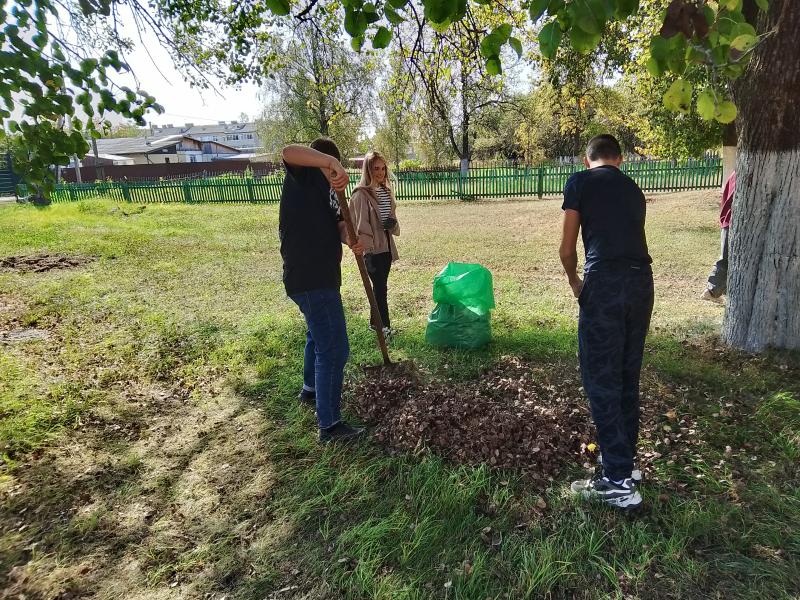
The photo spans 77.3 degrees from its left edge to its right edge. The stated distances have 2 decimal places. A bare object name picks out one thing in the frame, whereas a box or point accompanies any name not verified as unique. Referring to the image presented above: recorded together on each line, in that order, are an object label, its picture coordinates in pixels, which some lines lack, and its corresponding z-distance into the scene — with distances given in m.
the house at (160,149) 60.90
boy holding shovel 2.88
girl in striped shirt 4.73
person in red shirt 4.66
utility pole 40.84
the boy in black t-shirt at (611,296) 2.29
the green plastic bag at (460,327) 4.39
